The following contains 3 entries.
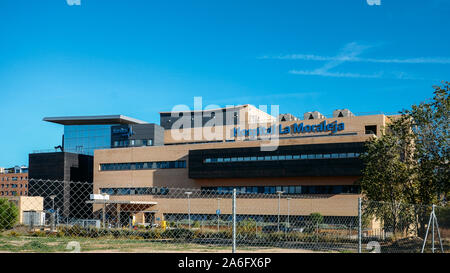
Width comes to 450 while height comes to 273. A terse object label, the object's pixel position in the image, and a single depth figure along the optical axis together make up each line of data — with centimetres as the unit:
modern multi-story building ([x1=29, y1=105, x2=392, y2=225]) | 5519
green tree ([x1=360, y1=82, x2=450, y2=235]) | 2447
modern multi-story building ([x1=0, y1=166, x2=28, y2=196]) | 12750
